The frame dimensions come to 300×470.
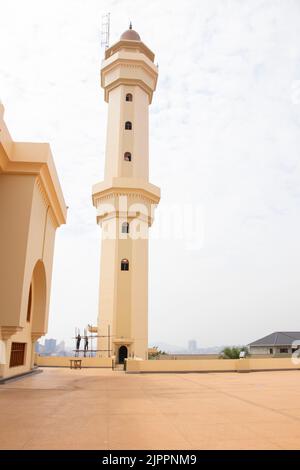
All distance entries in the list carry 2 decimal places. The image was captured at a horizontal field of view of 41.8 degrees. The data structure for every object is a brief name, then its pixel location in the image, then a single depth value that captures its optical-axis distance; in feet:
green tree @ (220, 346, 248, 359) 92.23
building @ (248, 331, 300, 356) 127.54
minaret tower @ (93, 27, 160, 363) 86.63
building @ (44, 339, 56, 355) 463.83
